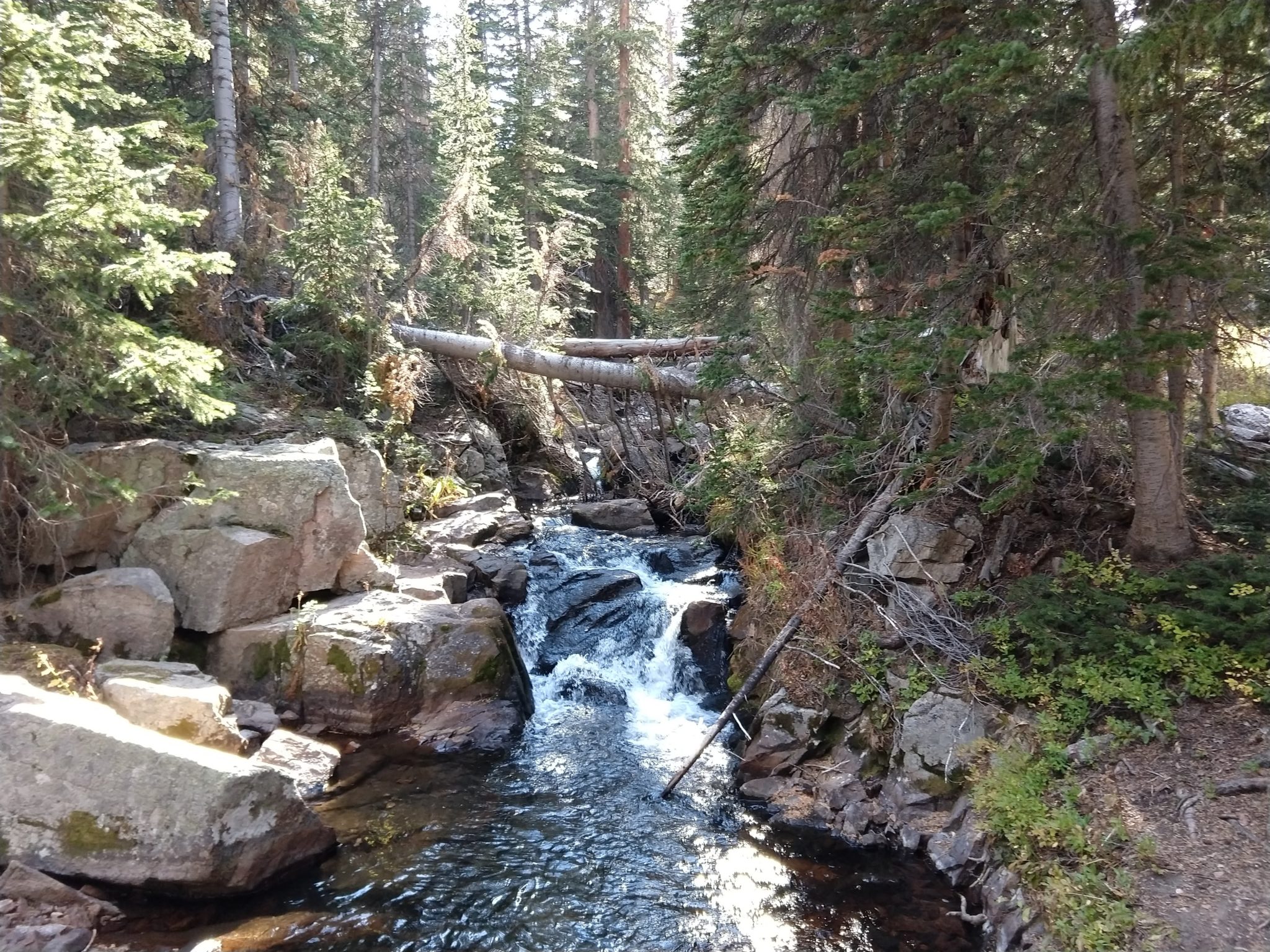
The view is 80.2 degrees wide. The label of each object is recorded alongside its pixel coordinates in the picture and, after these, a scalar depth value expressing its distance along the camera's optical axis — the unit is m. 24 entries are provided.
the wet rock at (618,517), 16.23
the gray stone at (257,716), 8.44
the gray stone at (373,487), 11.95
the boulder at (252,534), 9.19
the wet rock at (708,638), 11.06
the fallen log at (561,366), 12.72
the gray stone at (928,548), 8.58
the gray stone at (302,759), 8.01
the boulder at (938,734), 7.15
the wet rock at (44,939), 5.29
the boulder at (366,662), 9.23
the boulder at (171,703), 7.33
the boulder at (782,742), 8.39
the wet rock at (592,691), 10.87
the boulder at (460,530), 13.13
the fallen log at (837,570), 8.72
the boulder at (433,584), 10.86
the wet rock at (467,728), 9.32
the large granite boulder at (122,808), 5.98
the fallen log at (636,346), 13.02
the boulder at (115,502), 8.79
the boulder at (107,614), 8.23
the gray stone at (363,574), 10.51
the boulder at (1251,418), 10.46
